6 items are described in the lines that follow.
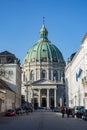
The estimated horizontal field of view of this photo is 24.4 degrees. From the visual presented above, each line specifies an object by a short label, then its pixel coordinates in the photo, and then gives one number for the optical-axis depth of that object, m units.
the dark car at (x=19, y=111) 39.49
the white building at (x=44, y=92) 92.30
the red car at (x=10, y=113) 31.95
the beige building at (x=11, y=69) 53.21
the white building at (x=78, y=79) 40.26
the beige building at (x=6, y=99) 36.74
